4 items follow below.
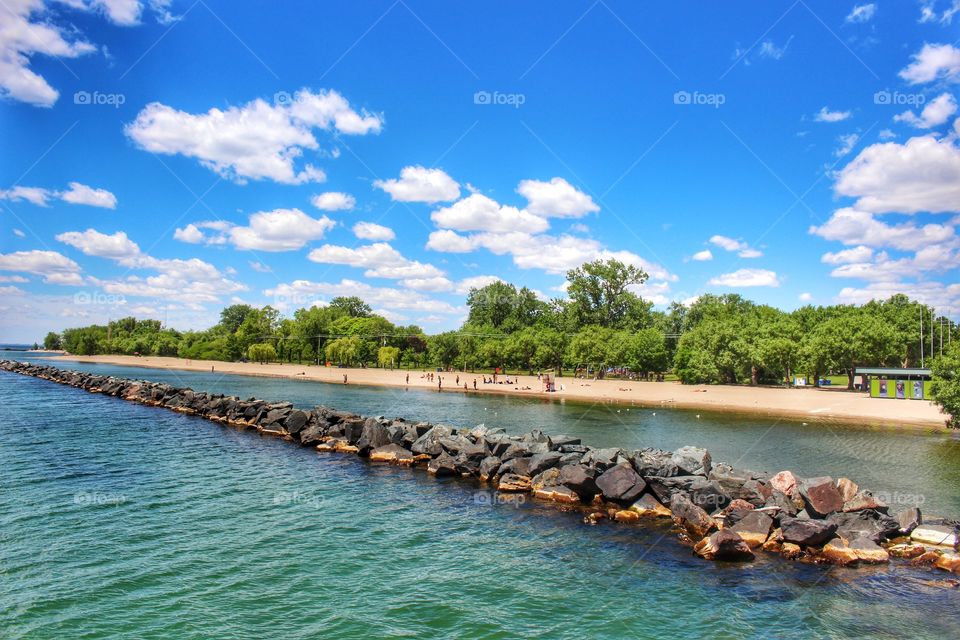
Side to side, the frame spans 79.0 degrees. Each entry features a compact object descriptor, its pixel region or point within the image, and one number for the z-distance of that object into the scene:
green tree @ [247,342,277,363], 166.38
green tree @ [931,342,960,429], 39.91
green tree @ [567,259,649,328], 126.50
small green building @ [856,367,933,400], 63.25
